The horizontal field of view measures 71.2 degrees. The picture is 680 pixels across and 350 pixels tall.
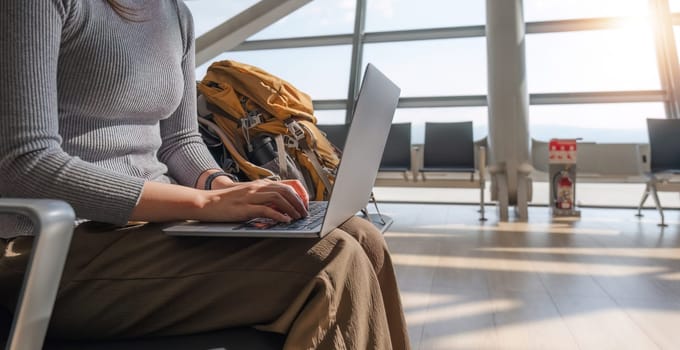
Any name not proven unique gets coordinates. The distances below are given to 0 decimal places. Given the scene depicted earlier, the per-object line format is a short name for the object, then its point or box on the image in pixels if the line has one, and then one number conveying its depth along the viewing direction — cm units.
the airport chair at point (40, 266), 41
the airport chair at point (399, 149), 506
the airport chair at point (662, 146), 477
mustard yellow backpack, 153
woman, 60
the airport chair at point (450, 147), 506
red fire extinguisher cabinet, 489
